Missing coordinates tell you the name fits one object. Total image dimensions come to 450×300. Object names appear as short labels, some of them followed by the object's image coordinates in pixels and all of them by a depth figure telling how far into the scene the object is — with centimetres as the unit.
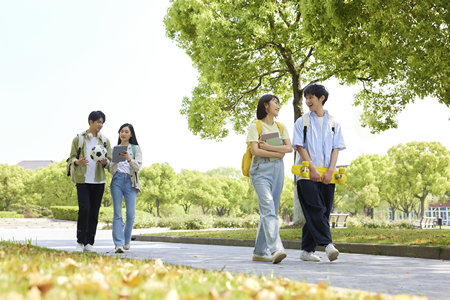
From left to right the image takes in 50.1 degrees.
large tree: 1053
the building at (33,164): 12144
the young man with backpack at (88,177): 788
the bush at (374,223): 2206
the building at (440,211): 9311
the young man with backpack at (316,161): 632
